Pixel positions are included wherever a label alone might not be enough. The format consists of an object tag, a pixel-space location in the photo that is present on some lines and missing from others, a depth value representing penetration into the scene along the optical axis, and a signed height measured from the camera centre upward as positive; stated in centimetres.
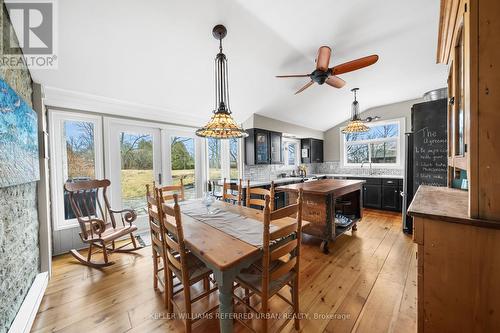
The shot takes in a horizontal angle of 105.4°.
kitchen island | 259 -60
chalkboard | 252 +25
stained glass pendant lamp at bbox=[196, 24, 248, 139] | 171 +35
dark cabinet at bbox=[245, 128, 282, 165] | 424 +39
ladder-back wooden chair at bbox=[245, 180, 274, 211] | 208 -38
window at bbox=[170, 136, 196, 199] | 372 +6
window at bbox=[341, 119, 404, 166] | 527 +48
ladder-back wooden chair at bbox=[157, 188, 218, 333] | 127 -79
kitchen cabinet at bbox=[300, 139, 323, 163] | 585 +42
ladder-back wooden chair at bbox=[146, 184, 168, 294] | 156 -64
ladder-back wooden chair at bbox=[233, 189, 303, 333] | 117 -75
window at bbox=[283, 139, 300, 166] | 573 +35
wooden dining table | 110 -54
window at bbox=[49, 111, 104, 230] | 258 +18
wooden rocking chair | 226 -70
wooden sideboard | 84 -53
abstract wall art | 126 +22
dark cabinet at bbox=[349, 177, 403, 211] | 448 -79
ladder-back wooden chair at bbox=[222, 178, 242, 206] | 259 -42
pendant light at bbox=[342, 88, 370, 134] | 368 +69
